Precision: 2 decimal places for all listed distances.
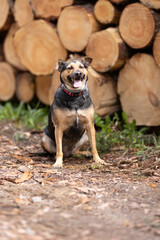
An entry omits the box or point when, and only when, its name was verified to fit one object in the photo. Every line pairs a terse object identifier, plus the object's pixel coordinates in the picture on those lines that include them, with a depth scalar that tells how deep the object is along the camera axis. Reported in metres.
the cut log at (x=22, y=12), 6.59
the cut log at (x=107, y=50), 5.50
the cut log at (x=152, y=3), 4.91
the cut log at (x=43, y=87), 7.21
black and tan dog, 4.52
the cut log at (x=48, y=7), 5.99
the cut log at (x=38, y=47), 6.37
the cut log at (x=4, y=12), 6.87
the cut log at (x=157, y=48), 5.08
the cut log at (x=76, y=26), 5.77
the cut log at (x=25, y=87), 7.46
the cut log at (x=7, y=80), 7.54
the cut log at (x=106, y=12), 5.45
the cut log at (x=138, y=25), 5.07
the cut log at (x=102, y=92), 5.94
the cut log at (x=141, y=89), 5.42
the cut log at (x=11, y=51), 7.25
